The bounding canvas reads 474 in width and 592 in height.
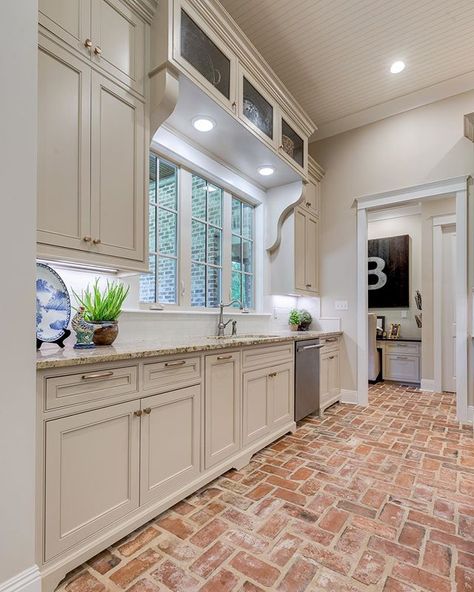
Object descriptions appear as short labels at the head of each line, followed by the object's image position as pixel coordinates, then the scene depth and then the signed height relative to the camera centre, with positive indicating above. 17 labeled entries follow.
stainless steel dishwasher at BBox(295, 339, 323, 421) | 3.29 -0.78
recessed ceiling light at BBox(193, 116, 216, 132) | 2.58 +1.38
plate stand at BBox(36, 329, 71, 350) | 1.86 -0.22
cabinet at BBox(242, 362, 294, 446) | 2.60 -0.84
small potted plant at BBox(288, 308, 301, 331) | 4.26 -0.24
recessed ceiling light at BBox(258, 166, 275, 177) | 3.46 +1.36
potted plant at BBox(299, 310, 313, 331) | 4.34 -0.25
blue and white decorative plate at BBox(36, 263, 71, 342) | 1.82 -0.03
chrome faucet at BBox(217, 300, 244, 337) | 3.10 -0.22
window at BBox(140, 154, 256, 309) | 2.76 +0.54
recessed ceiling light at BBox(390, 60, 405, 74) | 3.36 +2.37
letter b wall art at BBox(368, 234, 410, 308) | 5.99 +0.54
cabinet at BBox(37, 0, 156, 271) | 1.64 +0.90
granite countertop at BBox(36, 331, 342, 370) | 1.42 -0.27
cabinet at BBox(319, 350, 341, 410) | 3.86 -0.93
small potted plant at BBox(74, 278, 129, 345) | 1.96 -0.07
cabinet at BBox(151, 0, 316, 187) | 2.06 +1.62
